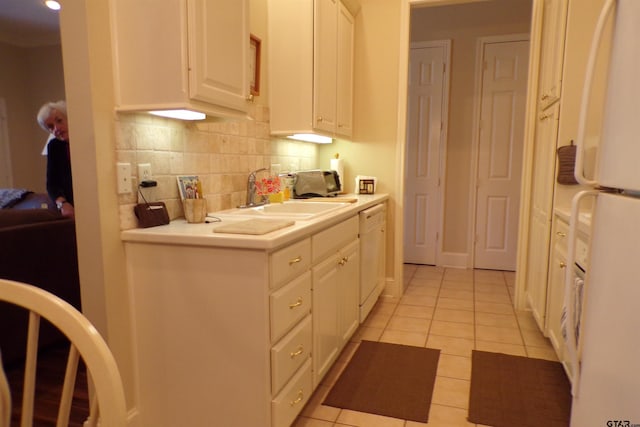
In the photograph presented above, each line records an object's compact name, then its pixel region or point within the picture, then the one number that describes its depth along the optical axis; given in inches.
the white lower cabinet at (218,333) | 59.8
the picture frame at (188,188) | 76.7
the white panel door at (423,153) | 179.0
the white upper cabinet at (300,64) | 107.6
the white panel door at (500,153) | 170.2
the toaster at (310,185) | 119.9
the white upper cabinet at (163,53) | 61.0
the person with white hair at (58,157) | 100.5
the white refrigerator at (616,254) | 34.1
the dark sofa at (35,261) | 89.6
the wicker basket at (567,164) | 91.6
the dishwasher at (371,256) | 110.2
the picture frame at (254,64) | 101.7
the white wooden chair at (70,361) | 25.0
